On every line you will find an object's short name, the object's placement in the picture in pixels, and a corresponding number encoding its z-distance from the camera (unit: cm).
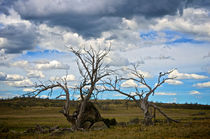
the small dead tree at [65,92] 1798
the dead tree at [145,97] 2200
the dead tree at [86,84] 1886
